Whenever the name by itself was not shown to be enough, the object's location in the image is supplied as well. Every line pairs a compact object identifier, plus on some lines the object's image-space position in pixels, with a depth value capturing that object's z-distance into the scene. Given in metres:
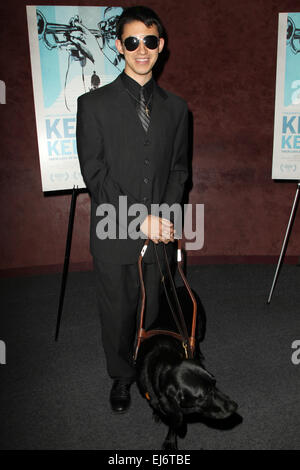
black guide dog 1.36
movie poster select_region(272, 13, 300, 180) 2.78
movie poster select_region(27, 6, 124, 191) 2.52
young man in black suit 1.65
